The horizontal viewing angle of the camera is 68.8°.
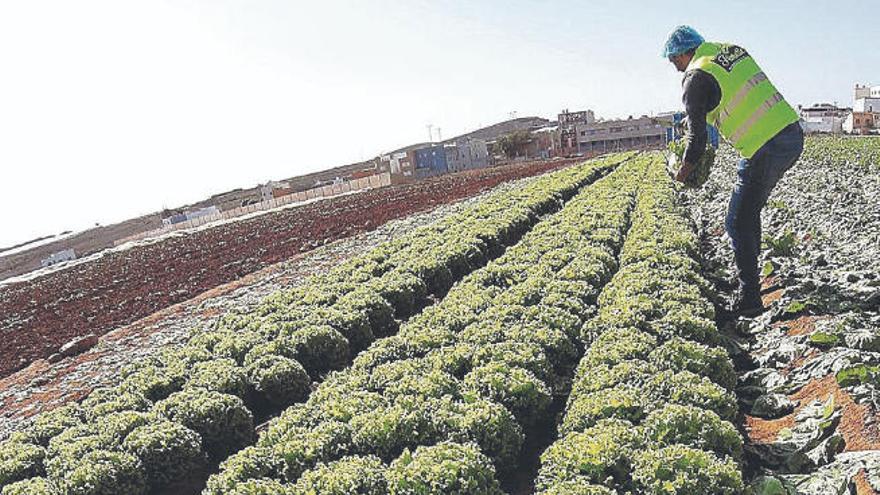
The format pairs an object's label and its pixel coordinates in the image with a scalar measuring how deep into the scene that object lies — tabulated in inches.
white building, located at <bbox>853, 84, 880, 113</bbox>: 4340.6
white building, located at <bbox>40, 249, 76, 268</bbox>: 2066.6
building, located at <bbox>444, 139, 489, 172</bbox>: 3715.6
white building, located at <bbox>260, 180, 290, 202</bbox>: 3511.8
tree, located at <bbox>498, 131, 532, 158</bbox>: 4274.1
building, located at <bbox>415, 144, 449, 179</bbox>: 3503.9
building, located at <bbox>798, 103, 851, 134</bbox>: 3870.6
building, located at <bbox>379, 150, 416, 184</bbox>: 3294.8
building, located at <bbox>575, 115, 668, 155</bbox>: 4306.1
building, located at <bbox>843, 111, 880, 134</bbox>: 3969.0
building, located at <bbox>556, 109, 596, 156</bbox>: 4158.5
